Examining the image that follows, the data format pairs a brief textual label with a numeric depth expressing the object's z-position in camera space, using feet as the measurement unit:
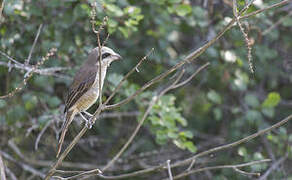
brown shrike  32.21
